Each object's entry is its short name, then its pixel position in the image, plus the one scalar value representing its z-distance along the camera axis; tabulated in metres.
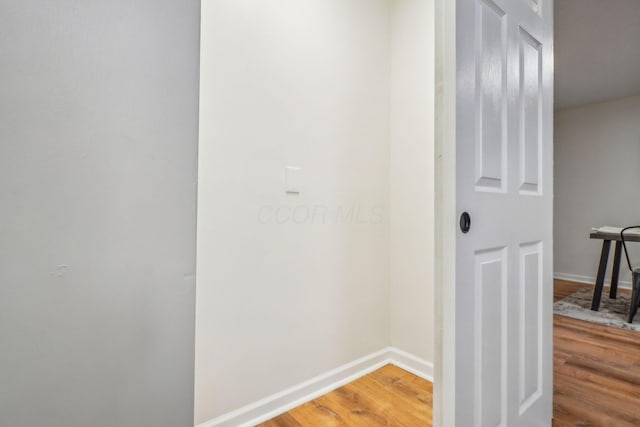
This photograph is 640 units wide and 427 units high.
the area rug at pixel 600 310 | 2.65
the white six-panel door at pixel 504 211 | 0.86
